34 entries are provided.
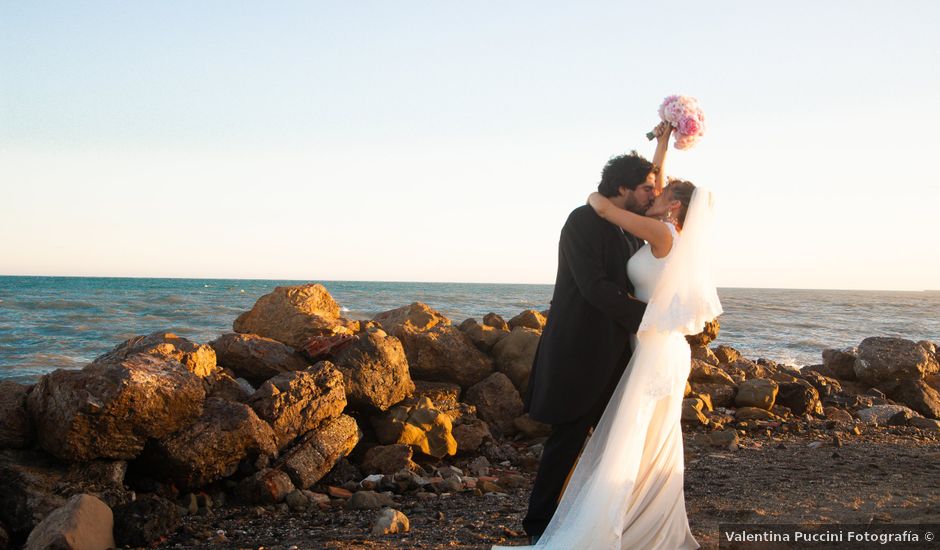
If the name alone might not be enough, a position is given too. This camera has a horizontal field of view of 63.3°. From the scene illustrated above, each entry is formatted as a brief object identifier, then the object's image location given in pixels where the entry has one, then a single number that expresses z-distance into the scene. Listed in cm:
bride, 413
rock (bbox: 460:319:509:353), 956
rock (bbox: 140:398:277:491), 595
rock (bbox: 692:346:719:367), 1207
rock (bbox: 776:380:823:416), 1027
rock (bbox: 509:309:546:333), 1102
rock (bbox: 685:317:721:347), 1214
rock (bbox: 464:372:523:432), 859
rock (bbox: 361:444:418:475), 694
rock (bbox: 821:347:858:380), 1358
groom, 428
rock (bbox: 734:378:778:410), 1015
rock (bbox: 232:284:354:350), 834
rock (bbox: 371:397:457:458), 734
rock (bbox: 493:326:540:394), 913
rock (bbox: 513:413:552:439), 844
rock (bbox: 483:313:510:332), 1139
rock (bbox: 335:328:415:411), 743
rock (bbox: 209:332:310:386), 771
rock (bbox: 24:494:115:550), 437
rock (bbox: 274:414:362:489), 637
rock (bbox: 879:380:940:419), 1134
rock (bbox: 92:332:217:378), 665
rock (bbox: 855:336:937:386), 1277
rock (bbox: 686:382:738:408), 1031
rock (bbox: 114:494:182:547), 486
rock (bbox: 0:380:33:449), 583
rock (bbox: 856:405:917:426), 1016
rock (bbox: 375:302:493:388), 875
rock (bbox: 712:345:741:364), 1340
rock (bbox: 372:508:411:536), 503
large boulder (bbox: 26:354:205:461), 559
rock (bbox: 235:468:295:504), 602
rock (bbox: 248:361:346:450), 659
